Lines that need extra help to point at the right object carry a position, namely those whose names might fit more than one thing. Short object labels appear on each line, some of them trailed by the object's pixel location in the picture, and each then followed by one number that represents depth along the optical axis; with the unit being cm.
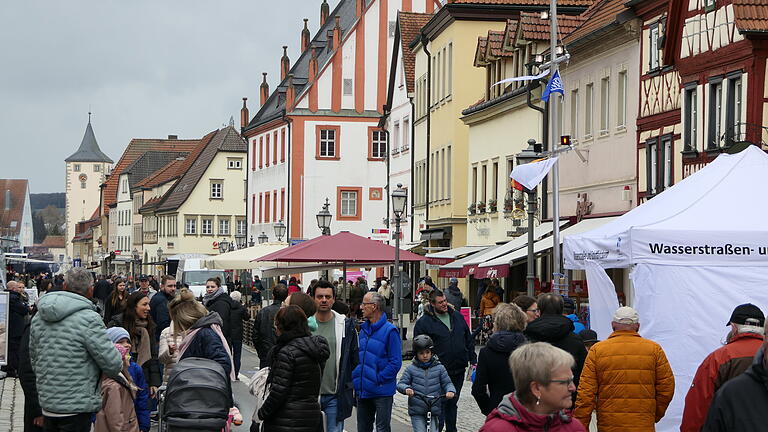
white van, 5426
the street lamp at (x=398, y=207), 3144
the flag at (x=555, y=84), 2416
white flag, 2244
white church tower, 19300
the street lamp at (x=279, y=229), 5138
